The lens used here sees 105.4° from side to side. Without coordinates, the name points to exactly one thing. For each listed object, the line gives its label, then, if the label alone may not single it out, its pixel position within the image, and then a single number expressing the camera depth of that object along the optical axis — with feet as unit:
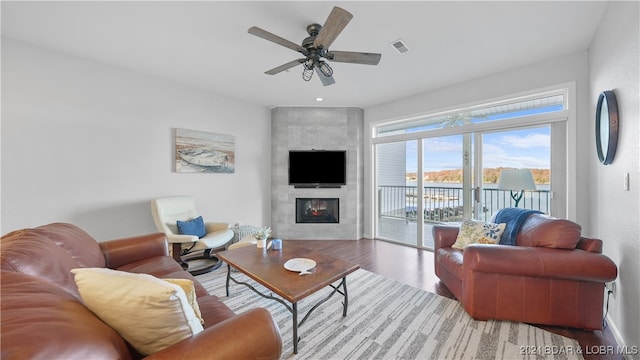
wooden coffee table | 5.35
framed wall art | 11.94
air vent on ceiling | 8.05
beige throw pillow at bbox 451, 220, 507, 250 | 8.08
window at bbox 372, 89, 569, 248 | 9.77
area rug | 5.42
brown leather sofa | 2.01
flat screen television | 15.40
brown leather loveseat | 5.84
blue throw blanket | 7.85
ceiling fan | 5.89
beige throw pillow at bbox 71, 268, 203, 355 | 2.81
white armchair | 9.36
